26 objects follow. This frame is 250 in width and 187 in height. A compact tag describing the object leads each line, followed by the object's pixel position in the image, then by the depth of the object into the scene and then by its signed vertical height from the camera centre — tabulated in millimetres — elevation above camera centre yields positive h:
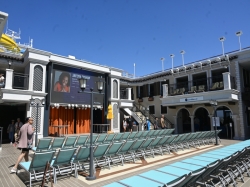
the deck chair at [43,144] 6229 -997
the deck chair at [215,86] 14035 +2140
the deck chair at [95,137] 8383 -1031
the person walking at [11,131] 11141 -912
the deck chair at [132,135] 9697 -1121
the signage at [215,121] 10970 -465
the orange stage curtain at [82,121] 14898 -484
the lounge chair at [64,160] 4387 -1123
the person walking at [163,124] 16672 -944
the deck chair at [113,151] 5547 -1154
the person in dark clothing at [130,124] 17641 -923
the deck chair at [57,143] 6612 -1031
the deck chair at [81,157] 4866 -1158
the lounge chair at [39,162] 4012 -1048
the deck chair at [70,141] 6992 -1027
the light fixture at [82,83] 5791 +1038
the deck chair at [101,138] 8422 -1115
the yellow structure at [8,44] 17781 +7277
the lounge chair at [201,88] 14875 +2117
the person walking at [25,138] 5242 -658
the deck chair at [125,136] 9473 -1136
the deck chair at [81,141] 7477 -1066
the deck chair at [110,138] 8797 -1132
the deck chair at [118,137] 9133 -1128
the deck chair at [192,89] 15531 +2134
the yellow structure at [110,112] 14320 +189
